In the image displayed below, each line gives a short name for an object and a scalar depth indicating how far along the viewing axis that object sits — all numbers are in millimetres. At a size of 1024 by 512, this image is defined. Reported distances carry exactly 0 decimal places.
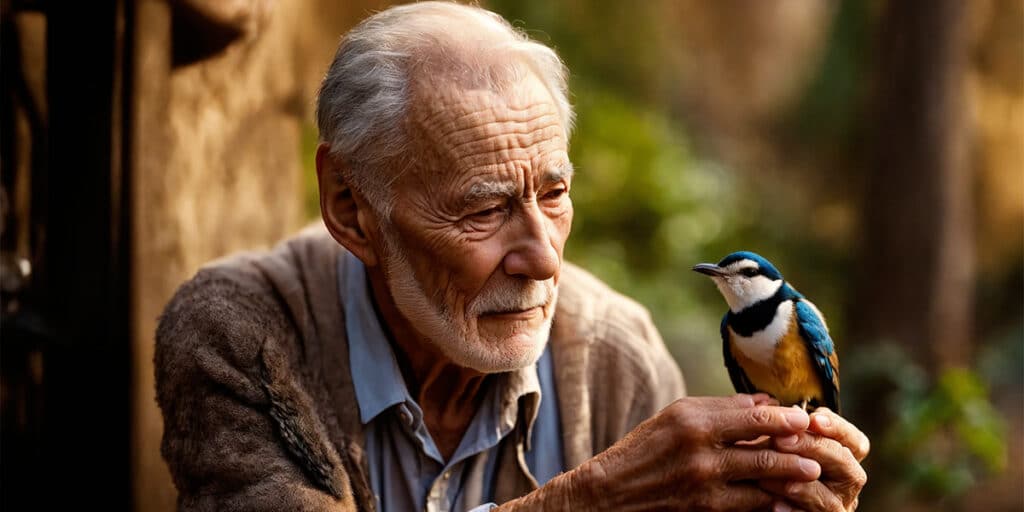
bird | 2303
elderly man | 2250
